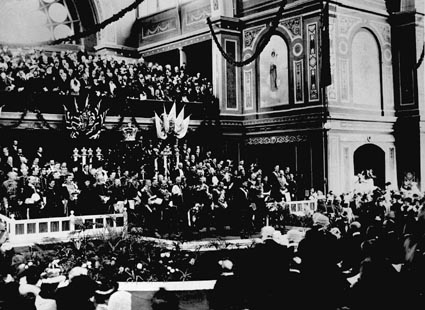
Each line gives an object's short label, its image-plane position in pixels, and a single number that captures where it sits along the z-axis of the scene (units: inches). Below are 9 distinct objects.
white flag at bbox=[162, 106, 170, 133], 856.9
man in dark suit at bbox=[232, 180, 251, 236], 586.7
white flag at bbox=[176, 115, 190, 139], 869.2
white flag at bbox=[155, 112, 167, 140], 855.1
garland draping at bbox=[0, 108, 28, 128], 745.6
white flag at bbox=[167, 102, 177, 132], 860.6
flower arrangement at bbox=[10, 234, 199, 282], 376.8
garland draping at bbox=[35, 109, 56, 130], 761.6
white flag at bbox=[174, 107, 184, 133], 864.9
